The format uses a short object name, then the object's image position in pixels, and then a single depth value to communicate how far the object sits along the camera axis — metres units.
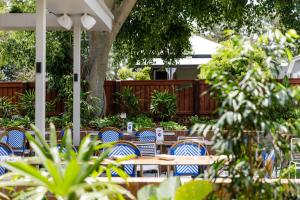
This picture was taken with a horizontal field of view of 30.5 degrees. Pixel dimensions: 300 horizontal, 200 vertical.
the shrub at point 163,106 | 15.68
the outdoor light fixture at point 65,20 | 9.66
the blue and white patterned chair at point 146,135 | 10.39
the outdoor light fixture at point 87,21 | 9.60
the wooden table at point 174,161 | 6.80
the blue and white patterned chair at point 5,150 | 7.39
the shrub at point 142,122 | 13.34
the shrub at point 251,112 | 3.45
